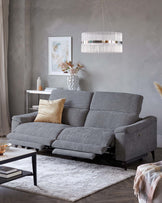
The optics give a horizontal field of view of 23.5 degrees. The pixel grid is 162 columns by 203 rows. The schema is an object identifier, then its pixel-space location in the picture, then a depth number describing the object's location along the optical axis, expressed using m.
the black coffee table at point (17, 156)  4.12
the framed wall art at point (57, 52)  7.46
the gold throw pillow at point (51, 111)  6.07
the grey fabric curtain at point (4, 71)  7.54
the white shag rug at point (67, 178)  4.25
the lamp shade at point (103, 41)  4.83
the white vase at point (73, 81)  7.12
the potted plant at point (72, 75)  7.12
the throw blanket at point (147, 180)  3.40
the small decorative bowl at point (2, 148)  4.30
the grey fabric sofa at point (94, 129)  5.14
